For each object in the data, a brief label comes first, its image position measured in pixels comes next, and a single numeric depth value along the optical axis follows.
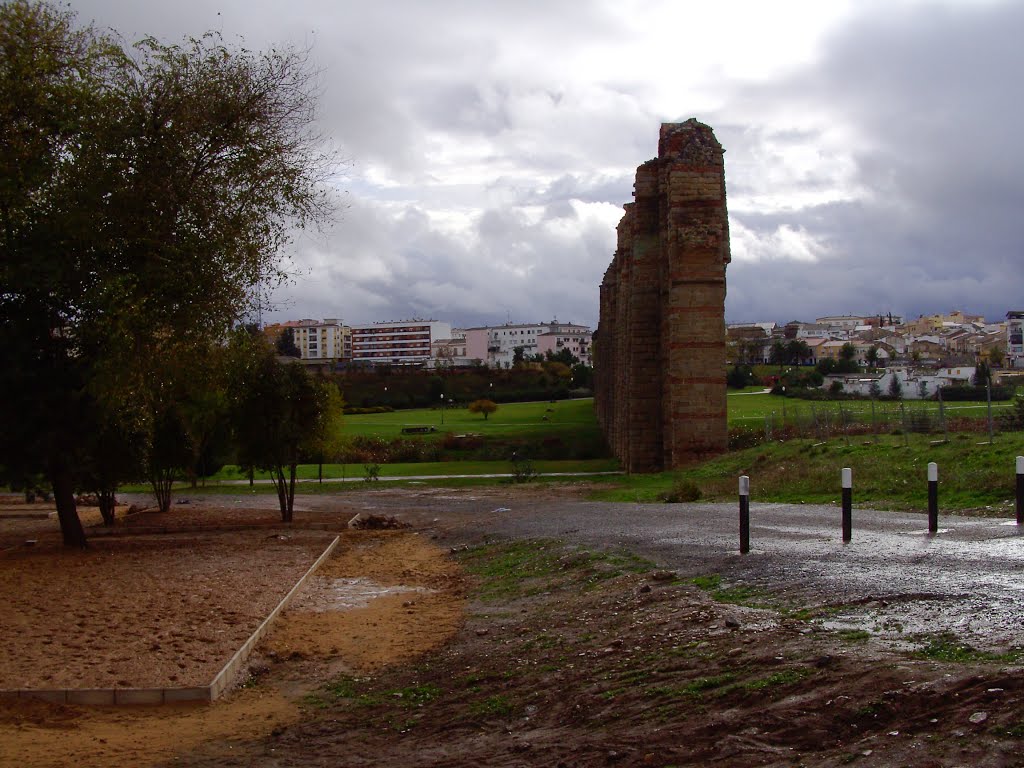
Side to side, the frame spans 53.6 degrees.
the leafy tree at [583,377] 97.88
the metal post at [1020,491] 11.32
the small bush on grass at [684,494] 20.95
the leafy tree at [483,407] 70.94
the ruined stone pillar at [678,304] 29.86
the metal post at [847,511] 11.18
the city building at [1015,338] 100.19
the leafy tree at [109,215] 15.23
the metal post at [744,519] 10.91
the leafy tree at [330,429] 22.06
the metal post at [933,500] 11.59
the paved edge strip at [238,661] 8.08
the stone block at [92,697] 7.81
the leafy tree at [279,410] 21.45
